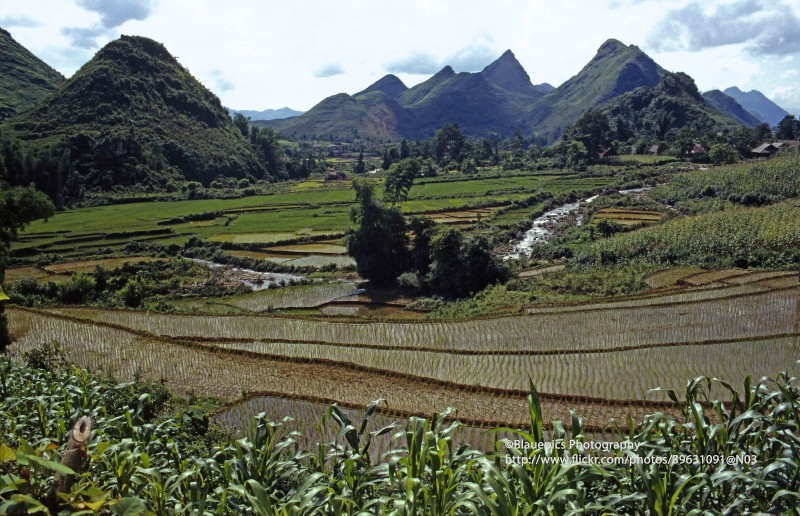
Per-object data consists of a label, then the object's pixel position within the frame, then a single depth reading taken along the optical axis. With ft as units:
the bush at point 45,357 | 41.65
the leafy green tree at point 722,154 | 204.74
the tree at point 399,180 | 149.28
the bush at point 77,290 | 79.20
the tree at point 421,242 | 88.94
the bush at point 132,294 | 78.12
